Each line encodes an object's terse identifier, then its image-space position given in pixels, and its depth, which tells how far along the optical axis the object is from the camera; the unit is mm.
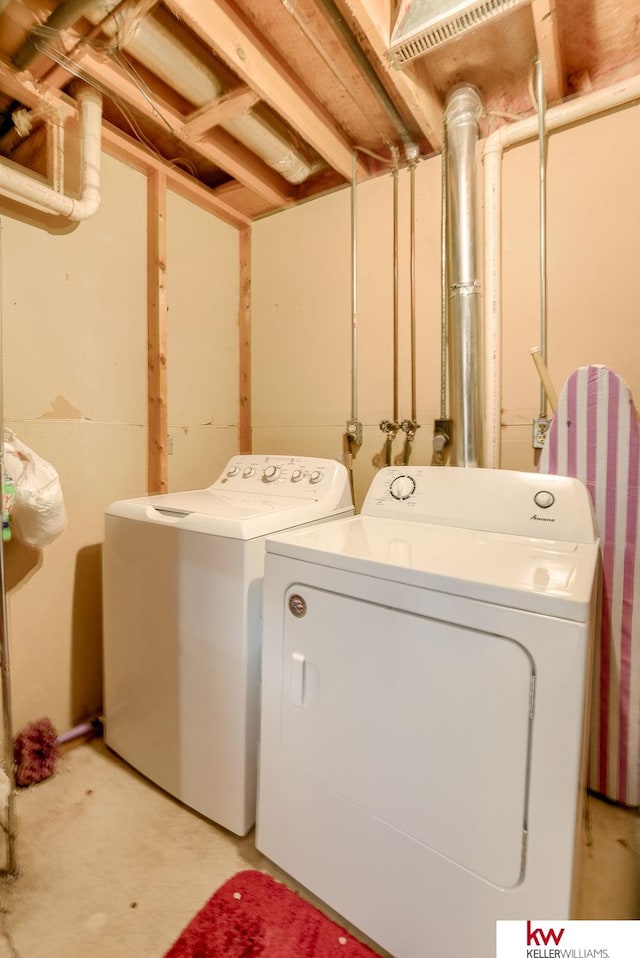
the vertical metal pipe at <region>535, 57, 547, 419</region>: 1464
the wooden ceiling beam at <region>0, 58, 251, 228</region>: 1333
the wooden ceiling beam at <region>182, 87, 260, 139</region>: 1462
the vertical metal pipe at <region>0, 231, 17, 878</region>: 1032
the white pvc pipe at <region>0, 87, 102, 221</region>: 1342
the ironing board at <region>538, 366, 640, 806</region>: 1277
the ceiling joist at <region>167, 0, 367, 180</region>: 1209
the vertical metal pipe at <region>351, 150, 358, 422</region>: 1879
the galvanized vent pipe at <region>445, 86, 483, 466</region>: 1531
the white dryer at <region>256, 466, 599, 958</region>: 731
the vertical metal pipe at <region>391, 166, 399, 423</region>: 1820
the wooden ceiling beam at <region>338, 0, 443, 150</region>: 1222
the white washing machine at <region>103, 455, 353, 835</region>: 1162
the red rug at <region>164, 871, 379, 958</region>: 946
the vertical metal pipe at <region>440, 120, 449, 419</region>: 1699
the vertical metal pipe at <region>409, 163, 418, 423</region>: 1782
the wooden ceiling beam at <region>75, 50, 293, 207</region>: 1353
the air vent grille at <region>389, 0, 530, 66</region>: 1181
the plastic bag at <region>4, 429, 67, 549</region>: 1269
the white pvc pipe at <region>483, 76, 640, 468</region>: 1535
